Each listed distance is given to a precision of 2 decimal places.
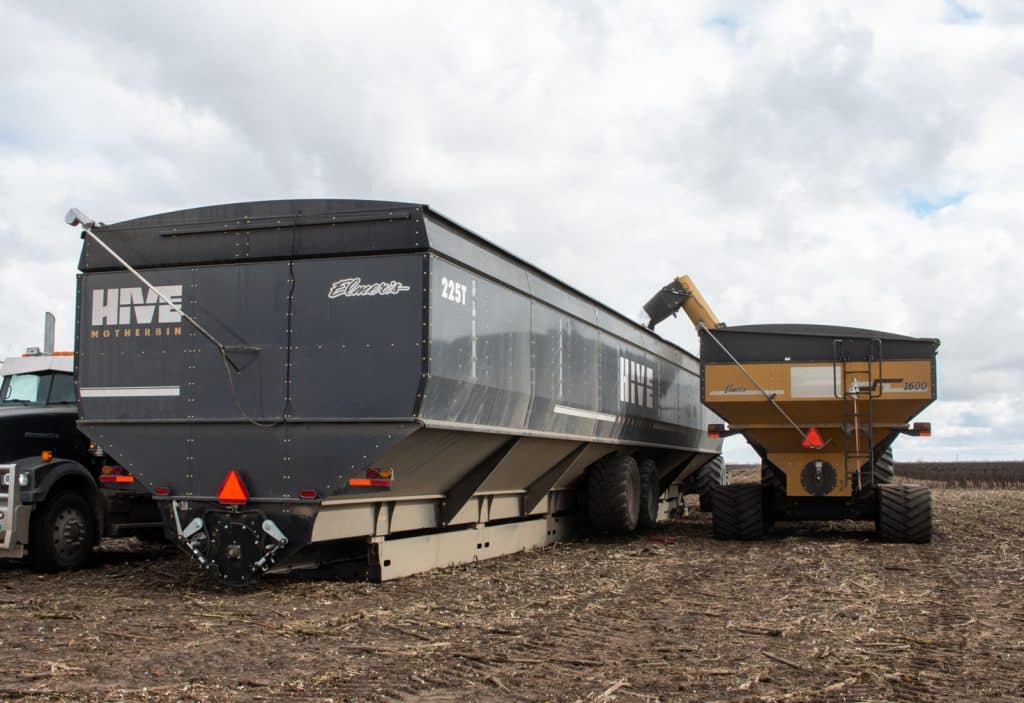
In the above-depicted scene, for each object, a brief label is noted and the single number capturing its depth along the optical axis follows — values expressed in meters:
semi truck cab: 11.09
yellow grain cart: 15.68
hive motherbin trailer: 9.44
